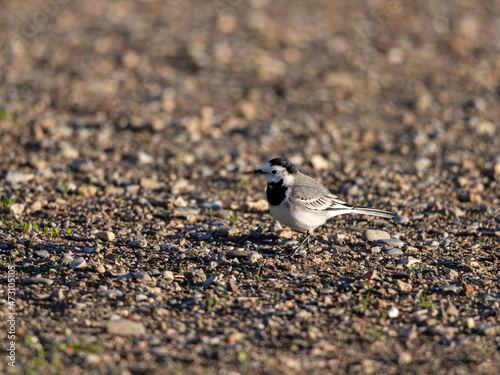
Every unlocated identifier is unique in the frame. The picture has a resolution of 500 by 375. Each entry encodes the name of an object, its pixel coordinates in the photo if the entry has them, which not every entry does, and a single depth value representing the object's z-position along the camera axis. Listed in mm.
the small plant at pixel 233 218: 14627
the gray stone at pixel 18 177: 16578
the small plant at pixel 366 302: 10625
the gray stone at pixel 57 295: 10455
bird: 12883
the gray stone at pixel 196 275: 11588
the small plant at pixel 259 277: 11398
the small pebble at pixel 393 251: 12961
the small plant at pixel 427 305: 10672
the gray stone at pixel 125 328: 9477
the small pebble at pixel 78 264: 11578
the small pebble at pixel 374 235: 13742
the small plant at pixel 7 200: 14405
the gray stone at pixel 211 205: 15758
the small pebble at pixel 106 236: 13133
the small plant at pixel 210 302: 10617
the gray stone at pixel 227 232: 13766
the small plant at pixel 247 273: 11805
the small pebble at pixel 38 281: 10961
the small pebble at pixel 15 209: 14328
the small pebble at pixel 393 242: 13409
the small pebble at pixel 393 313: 10383
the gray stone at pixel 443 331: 9891
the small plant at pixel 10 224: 13383
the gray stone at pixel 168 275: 11531
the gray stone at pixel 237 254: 12594
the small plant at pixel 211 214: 15023
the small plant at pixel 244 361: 8703
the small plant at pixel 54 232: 13047
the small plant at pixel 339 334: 9703
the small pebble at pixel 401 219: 15094
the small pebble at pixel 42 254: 11989
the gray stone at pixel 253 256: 12426
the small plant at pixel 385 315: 10328
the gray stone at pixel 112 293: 10712
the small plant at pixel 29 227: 13234
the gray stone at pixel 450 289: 11297
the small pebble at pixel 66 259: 11742
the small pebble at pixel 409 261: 12426
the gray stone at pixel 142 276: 11375
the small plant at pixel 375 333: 9719
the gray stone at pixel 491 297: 11020
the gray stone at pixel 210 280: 11430
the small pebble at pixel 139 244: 12961
